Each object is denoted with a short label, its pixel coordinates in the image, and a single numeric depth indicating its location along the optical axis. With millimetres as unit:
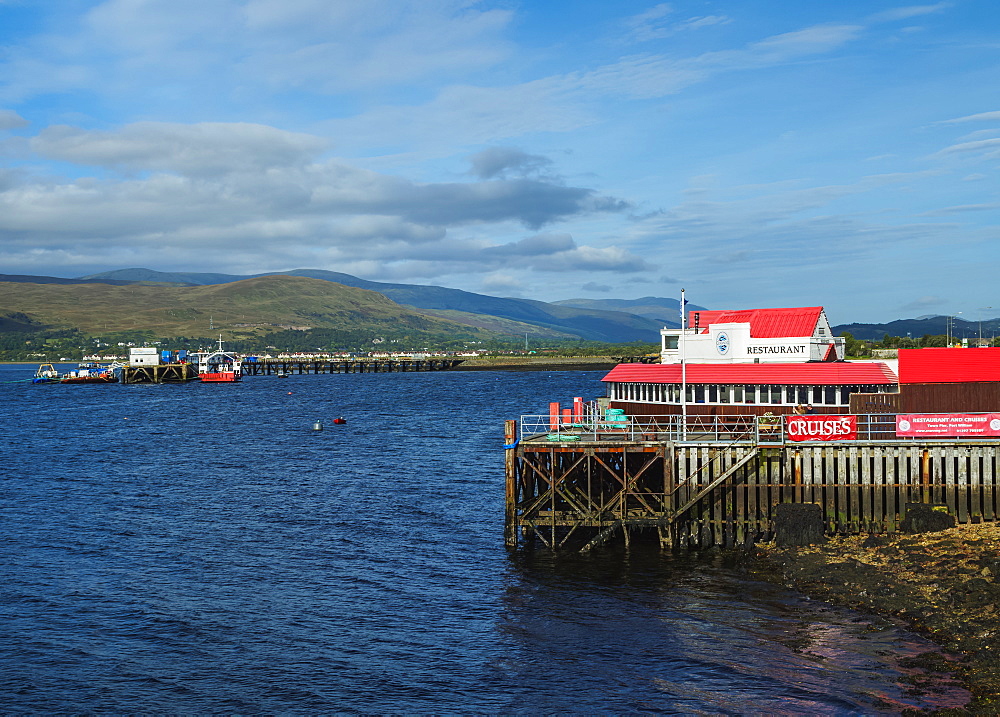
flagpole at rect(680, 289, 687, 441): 43000
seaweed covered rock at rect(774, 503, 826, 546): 39906
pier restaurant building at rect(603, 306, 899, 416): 51781
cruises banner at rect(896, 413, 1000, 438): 41406
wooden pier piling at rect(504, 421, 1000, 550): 40688
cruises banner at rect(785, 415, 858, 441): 41812
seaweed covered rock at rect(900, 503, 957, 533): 39375
